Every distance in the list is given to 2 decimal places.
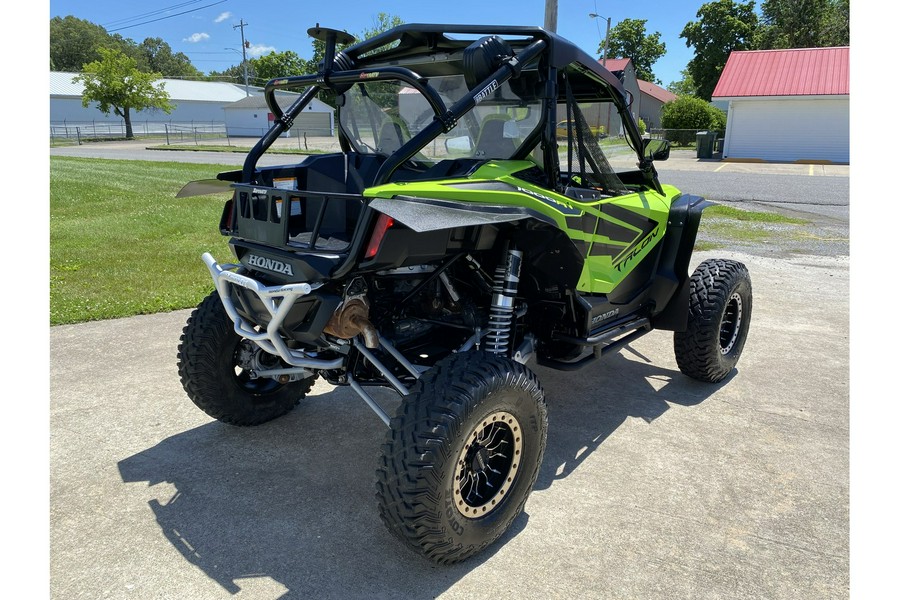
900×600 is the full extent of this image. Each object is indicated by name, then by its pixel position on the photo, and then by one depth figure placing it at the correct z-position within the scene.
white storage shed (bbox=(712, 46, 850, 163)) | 30.66
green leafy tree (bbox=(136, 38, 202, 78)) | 114.00
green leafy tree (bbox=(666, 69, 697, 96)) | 75.01
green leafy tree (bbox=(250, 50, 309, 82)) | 93.87
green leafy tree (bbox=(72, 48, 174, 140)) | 50.59
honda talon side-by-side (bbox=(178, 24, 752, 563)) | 2.78
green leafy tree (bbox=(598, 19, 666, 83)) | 78.06
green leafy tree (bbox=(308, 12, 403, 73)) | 45.14
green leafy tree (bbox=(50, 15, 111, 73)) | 94.19
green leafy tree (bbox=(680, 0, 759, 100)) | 57.06
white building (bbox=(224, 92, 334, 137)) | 59.34
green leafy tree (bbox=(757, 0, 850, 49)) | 52.97
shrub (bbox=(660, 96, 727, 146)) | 38.06
